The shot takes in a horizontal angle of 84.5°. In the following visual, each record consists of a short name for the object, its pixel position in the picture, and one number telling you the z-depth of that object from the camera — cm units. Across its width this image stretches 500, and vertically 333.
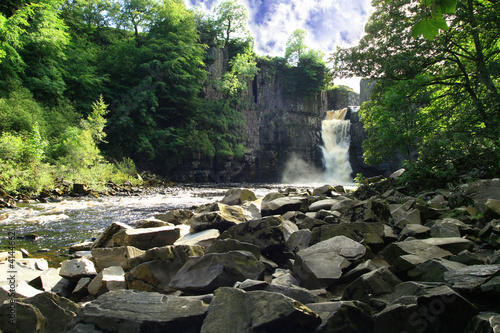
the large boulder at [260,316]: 172
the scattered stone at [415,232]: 323
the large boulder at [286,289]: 218
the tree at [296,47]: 4691
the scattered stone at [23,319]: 212
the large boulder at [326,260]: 250
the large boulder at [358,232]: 319
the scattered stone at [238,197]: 851
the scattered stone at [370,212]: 392
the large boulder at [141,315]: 188
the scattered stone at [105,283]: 299
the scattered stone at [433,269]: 208
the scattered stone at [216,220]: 449
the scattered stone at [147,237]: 441
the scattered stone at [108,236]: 477
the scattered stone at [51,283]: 315
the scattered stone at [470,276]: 179
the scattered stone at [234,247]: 307
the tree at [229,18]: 3822
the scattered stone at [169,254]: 316
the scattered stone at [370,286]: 212
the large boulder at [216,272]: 257
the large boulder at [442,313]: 159
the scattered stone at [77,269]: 331
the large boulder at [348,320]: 172
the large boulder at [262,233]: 349
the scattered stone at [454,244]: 272
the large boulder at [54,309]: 224
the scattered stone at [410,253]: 236
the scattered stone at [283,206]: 566
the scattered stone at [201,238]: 394
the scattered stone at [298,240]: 348
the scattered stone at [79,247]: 486
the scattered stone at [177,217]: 652
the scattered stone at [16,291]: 263
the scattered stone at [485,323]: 136
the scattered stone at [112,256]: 372
